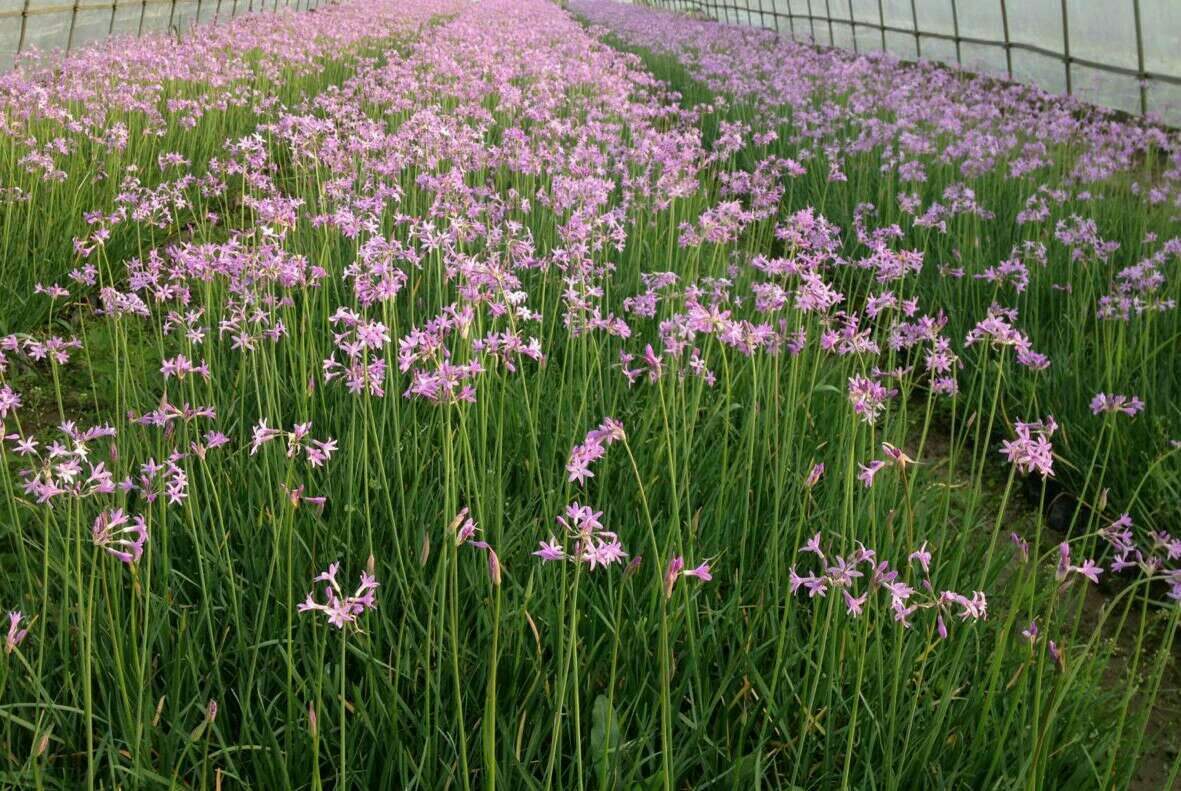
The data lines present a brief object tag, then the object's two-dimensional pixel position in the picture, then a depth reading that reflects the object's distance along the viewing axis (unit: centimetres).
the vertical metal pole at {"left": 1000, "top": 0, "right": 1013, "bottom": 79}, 1304
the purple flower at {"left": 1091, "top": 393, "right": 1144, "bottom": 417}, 207
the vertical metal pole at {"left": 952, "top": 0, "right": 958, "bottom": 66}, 1468
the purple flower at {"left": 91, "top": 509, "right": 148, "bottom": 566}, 144
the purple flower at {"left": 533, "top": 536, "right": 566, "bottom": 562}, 134
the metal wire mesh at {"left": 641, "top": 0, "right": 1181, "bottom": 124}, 993
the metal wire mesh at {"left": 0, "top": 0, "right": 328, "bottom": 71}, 1155
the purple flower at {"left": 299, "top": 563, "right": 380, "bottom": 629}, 138
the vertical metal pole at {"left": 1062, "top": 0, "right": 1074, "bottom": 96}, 1158
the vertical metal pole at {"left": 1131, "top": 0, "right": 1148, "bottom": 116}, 998
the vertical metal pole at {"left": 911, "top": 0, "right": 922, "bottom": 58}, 1638
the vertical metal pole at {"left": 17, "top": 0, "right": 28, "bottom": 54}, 1171
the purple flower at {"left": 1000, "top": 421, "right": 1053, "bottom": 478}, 163
